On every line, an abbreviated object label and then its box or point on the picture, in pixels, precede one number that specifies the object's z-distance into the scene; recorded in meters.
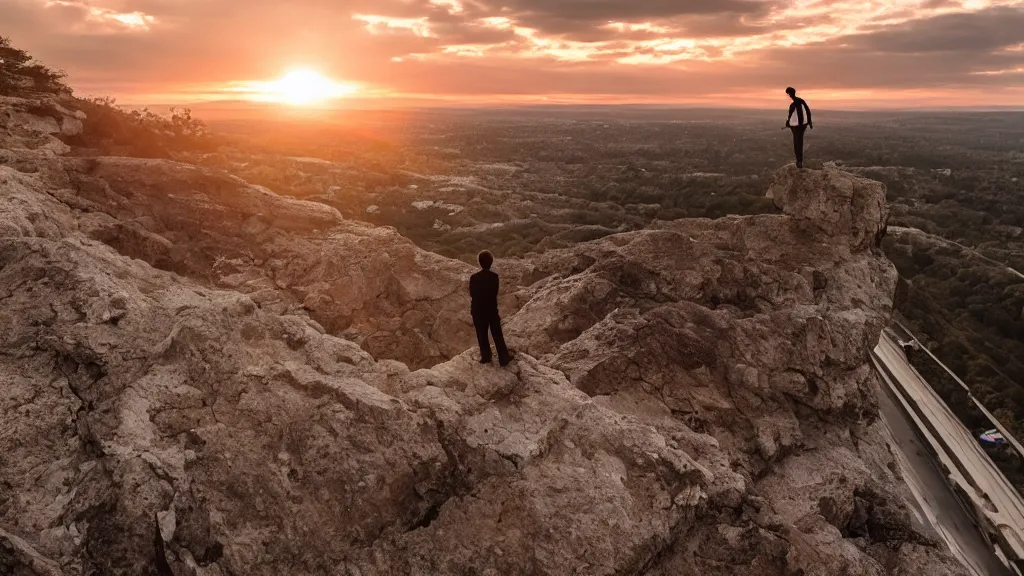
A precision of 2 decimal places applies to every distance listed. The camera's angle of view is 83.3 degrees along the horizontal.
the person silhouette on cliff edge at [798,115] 12.76
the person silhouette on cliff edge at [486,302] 7.37
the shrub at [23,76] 18.25
